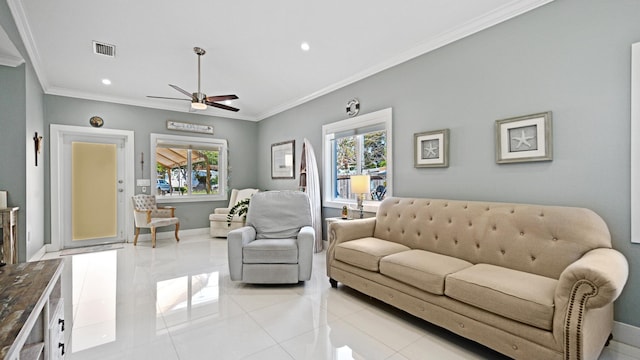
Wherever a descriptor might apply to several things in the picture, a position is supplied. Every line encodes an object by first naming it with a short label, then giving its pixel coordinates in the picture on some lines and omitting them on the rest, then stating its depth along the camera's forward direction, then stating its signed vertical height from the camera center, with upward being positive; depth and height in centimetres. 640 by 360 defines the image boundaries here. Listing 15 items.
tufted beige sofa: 157 -67
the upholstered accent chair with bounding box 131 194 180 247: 518 -61
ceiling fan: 374 +107
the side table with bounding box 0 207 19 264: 288 -51
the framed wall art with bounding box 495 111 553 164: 244 +35
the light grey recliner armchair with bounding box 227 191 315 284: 313 -83
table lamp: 377 -5
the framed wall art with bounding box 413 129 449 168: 316 +34
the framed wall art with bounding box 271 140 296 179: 581 +44
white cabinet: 93 -47
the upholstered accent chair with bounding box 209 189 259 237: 574 -83
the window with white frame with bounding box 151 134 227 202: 588 +29
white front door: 497 -7
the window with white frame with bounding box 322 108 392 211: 395 +36
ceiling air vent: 342 +161
